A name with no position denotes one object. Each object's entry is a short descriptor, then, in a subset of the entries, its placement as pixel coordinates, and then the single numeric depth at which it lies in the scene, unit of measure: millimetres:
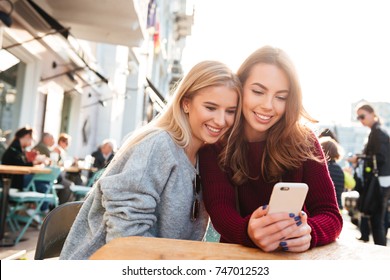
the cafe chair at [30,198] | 3787
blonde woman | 994
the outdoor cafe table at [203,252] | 764
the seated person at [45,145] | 5125
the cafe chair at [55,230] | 1168
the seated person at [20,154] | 4168
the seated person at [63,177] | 5207
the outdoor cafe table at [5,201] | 3354
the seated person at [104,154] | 6438
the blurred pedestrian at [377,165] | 3386
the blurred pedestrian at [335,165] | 2942
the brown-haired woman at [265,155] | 1127
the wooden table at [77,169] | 5111
